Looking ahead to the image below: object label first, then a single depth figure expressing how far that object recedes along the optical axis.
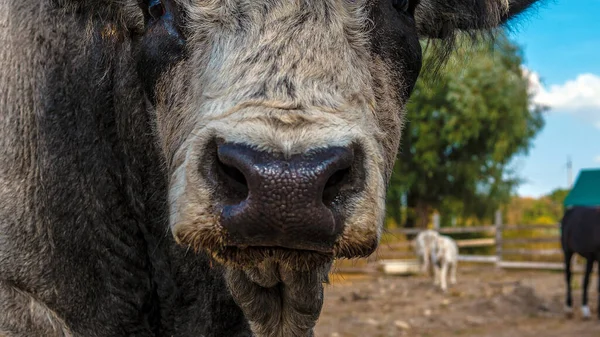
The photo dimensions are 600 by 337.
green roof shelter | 14.41
